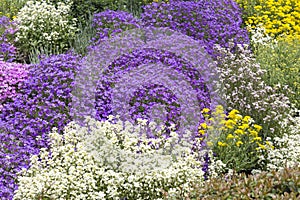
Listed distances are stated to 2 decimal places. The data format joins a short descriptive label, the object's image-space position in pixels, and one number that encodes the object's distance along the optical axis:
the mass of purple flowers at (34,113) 8.81
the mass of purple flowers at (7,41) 12.54
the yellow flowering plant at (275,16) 14.56
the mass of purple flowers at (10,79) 10.88
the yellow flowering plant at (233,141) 9.00
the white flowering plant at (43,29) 13.15
